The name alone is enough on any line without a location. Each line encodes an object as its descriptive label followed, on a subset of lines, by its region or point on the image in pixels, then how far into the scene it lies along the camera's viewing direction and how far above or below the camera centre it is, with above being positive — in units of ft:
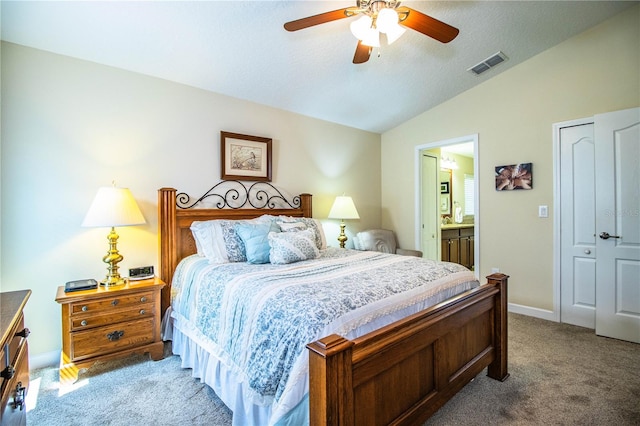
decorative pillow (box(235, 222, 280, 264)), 8.36 -0.73
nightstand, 7.09 -2.72
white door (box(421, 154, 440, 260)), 15.37 +0.31
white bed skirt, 4.26 -3.31
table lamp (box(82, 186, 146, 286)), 7.51 +0.00
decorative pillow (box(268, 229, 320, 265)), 8.21 -0.94
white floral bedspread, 4.54 -1.58
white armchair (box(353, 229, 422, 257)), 14.19 -1.38
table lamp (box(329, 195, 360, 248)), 12.95 +0.19
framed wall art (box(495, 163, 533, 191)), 11.42 +1.39
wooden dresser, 3.21 -1.75
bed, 3.83 -2.25
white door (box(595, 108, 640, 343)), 9.18 -0.38
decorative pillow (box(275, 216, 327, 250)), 9.61 -0.39
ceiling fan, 5.91 +3.94
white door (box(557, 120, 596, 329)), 10.21 -0.42
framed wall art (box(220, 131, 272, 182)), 10.77 +2.12
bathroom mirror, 20.29 +1.20
